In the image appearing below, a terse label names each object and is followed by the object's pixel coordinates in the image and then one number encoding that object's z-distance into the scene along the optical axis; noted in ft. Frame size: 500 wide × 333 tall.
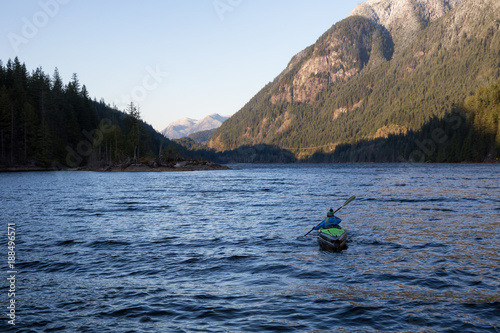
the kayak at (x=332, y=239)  64.64
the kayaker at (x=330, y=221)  69.29
